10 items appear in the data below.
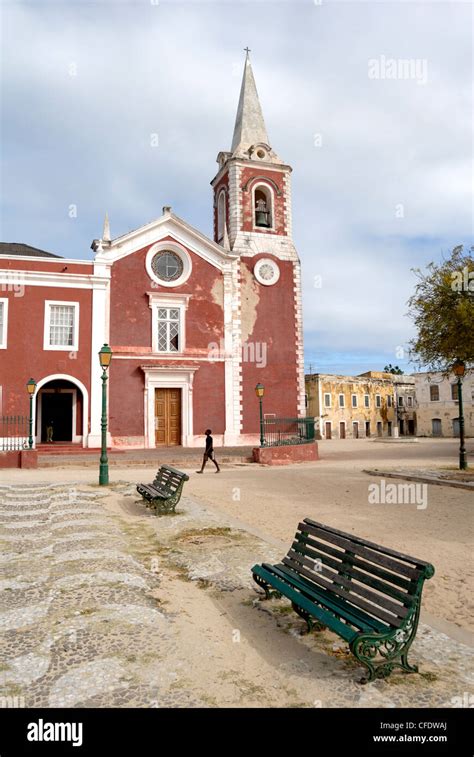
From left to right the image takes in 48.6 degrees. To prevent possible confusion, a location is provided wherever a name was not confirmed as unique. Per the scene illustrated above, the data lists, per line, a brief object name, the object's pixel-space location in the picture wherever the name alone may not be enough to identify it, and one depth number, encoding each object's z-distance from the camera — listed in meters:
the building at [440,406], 49.97
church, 21.98
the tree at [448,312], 14.22
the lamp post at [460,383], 14.81
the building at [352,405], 52.94
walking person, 16.11
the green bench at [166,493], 8.98
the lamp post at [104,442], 12.30
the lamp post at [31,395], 18.64
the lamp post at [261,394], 21.06
